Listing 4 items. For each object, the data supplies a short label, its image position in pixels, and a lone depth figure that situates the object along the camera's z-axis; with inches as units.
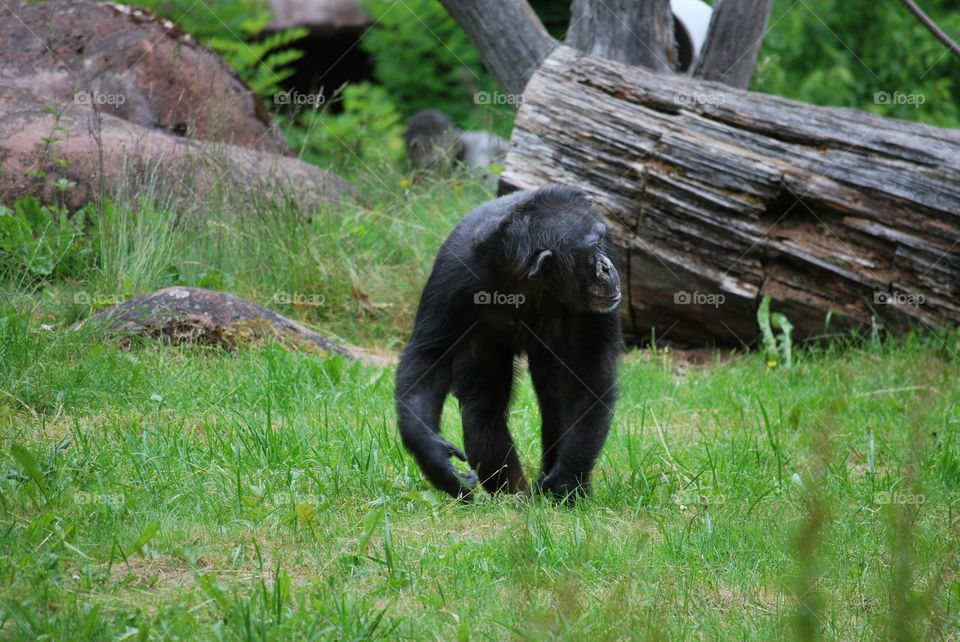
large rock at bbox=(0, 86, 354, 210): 522.9
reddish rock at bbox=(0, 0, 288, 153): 640.4
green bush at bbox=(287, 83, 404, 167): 687.1
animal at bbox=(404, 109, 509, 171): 850.1
